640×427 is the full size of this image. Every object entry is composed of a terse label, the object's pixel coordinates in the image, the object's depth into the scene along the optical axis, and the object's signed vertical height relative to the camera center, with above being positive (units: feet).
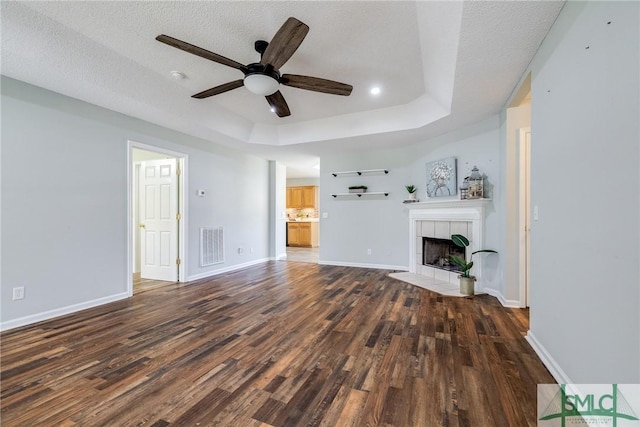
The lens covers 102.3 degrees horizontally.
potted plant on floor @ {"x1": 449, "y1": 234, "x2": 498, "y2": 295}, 11.70 -2.90
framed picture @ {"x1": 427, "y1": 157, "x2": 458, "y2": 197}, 13.65 +1.98
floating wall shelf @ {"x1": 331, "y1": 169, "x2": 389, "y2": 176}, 17.41 +2.88
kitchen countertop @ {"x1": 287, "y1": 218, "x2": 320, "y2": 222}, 30.64 -0.87
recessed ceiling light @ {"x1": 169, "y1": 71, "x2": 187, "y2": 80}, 9.88 +5.33
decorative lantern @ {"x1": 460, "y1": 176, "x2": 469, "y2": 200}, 12.43 +1.21
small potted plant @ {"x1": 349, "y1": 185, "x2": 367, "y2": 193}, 17.88 +1.69
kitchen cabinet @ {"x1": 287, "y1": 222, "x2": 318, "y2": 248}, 30.37 -2.53
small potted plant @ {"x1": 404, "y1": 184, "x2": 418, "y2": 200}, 15.93 +1.44
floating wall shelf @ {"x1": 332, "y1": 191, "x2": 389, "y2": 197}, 17.70 +1.34
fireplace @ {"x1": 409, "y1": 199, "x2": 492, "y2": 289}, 12.44 -1.07
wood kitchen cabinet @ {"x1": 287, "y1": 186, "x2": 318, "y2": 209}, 31.09 +1.90
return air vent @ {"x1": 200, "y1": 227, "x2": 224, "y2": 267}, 15.66 -2.14
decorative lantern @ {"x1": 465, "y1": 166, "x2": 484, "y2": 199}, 11.91 +1.34
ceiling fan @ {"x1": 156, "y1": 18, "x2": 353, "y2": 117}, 6.26 +4.23
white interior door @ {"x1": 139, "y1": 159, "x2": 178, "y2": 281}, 14.66 -0.47
